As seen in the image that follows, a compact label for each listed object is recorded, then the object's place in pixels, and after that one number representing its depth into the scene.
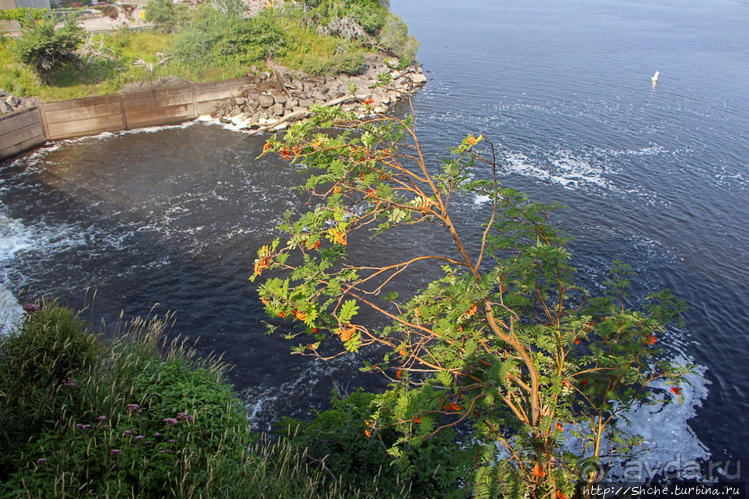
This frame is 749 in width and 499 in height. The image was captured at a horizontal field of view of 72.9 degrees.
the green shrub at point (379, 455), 7.52
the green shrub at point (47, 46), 30.34
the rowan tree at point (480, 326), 6.83
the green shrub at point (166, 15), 39.78
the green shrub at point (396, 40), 45.41
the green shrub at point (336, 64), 39.22
